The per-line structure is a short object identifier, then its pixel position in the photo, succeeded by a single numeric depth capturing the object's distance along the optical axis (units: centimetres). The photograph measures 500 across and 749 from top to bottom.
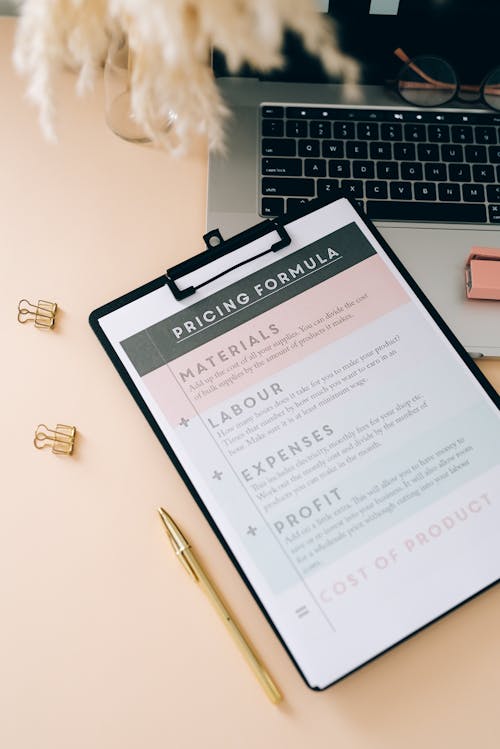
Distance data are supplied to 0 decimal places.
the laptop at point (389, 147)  73
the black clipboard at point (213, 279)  65
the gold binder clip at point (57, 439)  68
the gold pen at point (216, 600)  62
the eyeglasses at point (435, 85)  77
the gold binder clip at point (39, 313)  71
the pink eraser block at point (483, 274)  69
